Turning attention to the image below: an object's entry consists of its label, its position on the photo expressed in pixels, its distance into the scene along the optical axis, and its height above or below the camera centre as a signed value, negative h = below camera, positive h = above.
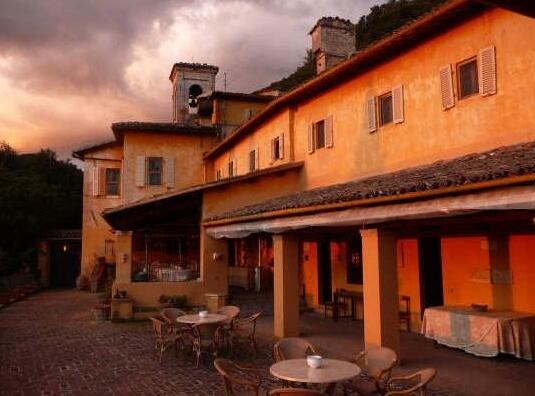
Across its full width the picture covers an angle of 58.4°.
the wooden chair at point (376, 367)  6.12 -1.60
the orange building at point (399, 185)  7.59 +1.31
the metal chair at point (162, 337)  9.59 -1.83
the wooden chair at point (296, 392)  5.03 -1.52
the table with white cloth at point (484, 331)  8.83 -1.66
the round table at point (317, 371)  5.55 -1.51
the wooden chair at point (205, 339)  9.42 -1.84
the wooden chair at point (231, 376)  5.73 -1.58
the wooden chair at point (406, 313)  12.22 -1.71
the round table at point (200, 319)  9.73 -1.46
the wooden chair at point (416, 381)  5.27 -1.59
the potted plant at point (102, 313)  15.12 -1.97
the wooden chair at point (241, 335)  10.04 -1.93
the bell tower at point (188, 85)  32.56 +11.26
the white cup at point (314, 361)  5.98 -1.43
